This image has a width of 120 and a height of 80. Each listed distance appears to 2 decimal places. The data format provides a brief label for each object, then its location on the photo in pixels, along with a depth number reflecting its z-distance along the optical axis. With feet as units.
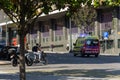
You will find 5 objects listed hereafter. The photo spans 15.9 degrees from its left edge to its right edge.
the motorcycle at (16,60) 105.50
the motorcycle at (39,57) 113.09
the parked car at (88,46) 161.79
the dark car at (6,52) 133.86
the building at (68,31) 226.38
